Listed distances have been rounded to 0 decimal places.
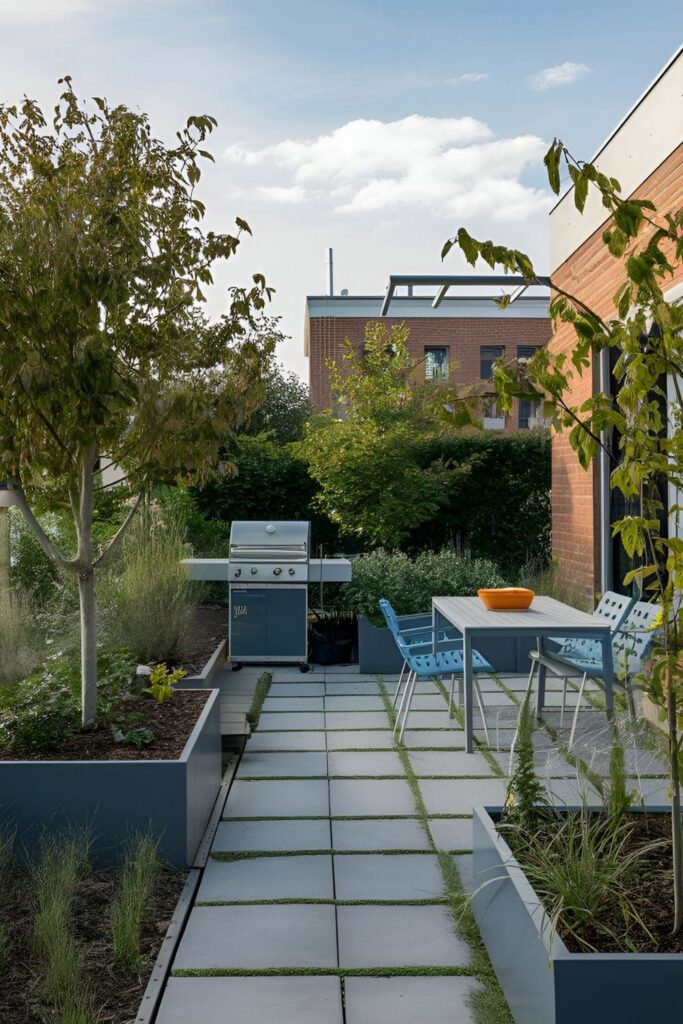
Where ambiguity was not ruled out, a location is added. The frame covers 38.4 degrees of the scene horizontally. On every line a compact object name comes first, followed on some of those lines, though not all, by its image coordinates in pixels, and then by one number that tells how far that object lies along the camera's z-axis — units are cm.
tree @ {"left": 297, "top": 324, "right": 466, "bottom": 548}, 1045
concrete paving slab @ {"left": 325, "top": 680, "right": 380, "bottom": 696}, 744
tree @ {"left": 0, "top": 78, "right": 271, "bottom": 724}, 417
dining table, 541
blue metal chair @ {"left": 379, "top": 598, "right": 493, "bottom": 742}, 580
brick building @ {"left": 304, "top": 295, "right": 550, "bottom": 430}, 2400
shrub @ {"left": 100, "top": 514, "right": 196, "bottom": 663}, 715
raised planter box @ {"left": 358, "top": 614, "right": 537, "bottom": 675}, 808
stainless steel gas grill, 845
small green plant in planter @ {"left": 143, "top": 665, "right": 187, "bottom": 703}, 519
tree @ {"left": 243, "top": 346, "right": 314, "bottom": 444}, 1936
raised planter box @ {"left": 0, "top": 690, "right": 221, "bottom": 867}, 388
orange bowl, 614
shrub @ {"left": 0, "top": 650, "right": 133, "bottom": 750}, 431
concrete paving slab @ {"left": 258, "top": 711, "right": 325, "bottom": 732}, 636
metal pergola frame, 968
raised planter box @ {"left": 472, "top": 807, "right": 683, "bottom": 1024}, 222
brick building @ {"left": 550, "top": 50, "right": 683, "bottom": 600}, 631
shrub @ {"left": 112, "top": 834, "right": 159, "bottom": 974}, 307
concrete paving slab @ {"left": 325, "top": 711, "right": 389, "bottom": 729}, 634
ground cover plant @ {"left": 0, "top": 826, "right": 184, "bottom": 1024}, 279
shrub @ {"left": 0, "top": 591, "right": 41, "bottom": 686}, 587
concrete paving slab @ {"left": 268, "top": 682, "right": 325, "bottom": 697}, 743
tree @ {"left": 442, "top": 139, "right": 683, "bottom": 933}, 217
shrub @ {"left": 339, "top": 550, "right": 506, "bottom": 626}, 845
